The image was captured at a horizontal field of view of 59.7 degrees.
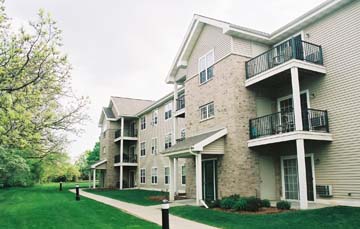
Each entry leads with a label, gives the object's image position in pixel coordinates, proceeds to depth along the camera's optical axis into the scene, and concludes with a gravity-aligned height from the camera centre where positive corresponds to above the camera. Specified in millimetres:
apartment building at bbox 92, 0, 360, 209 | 12562 +2594
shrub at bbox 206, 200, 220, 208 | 14398 -1841
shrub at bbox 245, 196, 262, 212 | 12562 -1635
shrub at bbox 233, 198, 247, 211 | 12711 -1660
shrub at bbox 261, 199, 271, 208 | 13109 -1674
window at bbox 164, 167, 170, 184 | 28378 -1035
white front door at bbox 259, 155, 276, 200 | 15352 -719
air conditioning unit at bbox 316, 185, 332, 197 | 12797 -1138
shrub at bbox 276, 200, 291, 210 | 12008 -1610
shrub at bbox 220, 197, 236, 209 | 13512 -1687
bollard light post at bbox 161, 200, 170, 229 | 7152 -1153
